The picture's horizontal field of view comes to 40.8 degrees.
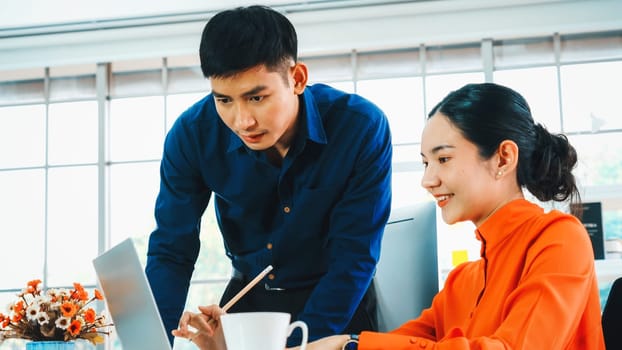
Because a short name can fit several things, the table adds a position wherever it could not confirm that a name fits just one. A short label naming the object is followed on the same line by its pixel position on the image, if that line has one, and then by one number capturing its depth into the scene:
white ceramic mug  0.95
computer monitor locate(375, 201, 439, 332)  1.71
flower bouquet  1.95
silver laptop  1.12
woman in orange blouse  1.20
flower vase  1.91
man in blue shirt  1.63
